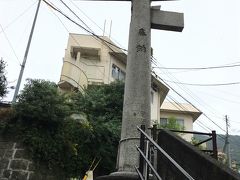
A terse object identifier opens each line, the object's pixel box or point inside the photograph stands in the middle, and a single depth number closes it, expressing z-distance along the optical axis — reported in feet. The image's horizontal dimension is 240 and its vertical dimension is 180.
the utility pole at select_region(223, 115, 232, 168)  88.45
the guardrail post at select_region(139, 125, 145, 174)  15.37
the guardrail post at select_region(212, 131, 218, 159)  19.63
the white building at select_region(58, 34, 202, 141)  71.77
